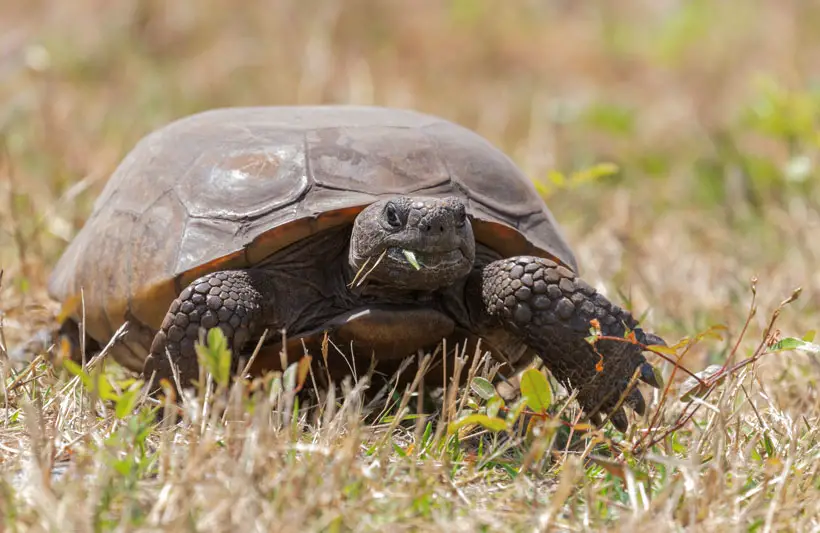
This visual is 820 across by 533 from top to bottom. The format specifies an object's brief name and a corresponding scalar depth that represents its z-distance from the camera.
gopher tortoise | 5.86
